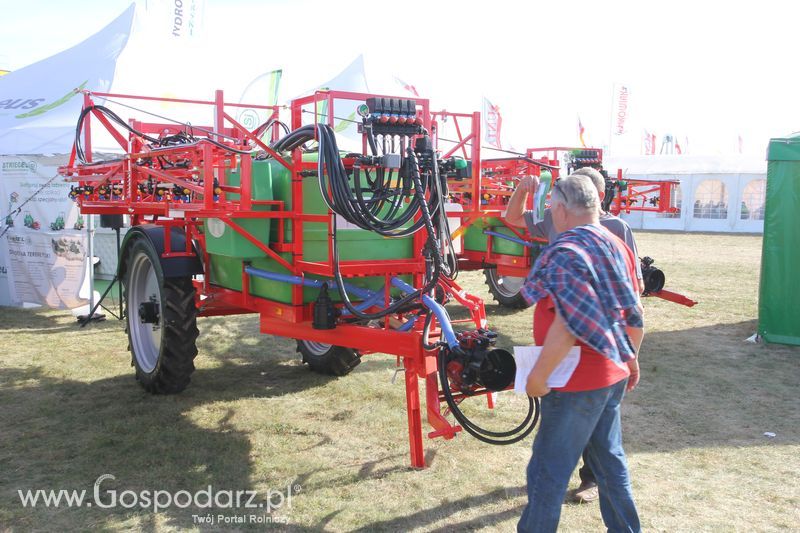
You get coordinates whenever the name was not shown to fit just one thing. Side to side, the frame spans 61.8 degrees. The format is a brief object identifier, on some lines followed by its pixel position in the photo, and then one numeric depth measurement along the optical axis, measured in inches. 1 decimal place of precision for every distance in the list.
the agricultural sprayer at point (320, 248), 137.4
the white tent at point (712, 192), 917.8
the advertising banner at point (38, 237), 336.8
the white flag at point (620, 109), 1162.0
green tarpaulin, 280.5
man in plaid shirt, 93.1
